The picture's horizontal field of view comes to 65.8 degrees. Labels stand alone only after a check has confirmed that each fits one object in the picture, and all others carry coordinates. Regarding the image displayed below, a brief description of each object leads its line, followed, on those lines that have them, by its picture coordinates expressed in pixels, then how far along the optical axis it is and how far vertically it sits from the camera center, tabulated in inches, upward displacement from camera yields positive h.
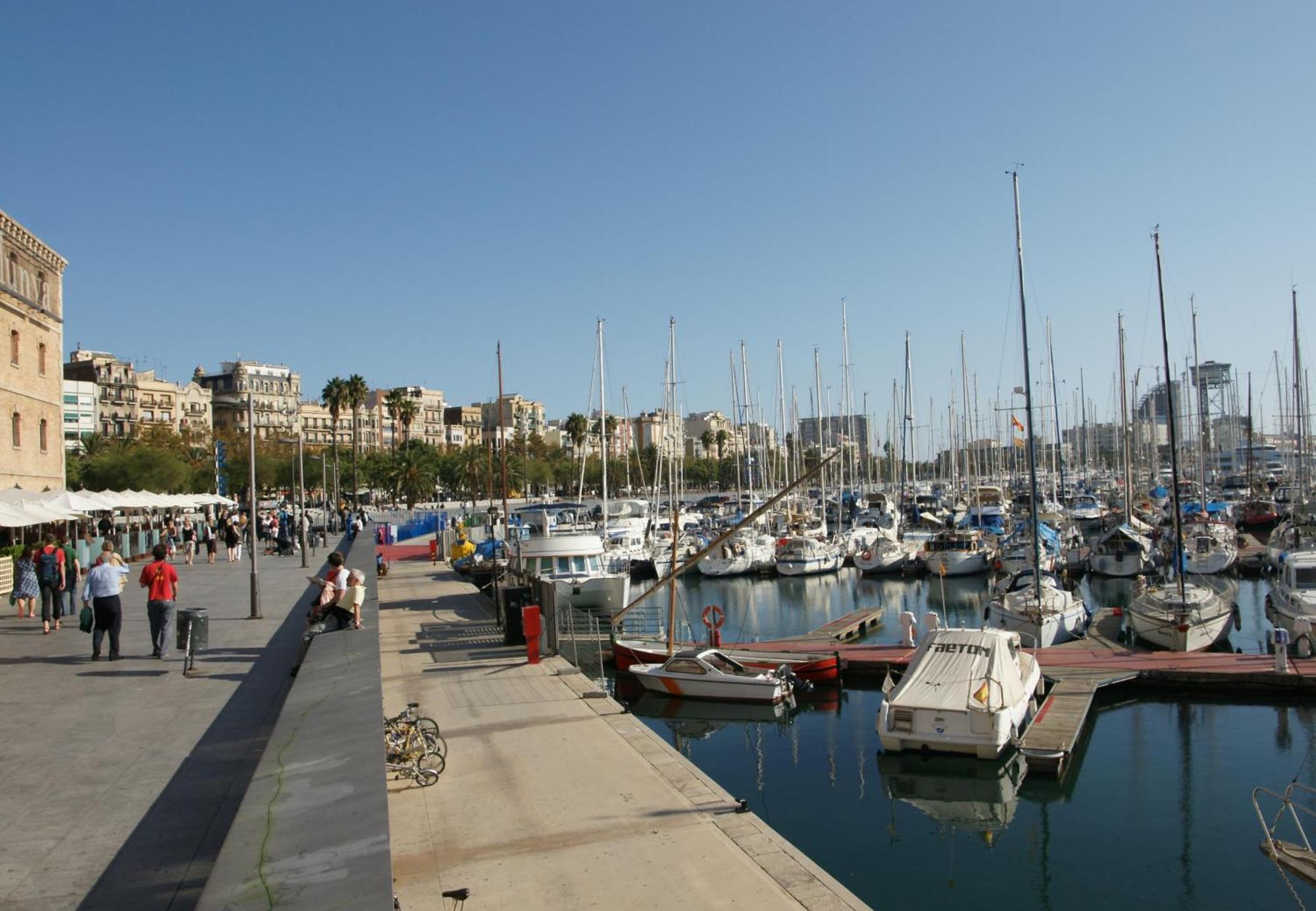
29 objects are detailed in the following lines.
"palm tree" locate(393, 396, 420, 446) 4864.9 +424.2
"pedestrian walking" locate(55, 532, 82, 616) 968.2 -78.1
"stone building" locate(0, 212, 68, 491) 1493.6 +237.6
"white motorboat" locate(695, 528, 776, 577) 2297.0 -164.3
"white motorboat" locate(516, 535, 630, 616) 1523.1 -115.6
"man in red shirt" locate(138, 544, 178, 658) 701.9 -60.2
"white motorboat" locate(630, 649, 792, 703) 997.2 -191.5
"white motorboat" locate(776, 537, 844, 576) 2284.7 -168.6
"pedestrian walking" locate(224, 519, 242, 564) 1793.8 -61.3
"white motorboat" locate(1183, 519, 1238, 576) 2017.7 -170.5
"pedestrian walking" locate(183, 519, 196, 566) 1744.6 -64.7
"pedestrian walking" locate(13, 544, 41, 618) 916.0 -63.4
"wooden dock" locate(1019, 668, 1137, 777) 799.7 -214.6
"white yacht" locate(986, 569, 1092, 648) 1232.2 -174.0
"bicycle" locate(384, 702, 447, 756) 519.8 -116.0
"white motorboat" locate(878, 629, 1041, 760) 809.5 -182.0
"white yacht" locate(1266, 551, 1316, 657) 1154.7 -166.2
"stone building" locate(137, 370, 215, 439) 5826.8 +608.0
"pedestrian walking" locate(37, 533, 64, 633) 845.2 -55.9
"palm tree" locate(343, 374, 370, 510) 4222.4 +454.7
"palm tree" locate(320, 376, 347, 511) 4239.7 +449.2
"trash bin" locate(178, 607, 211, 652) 674.8 -78.6
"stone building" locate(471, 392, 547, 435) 6441.9 +503.5
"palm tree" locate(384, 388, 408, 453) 4795.8 +458.8
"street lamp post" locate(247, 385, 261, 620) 968.9 -76.3
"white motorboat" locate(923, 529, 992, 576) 2188.7 -167.1
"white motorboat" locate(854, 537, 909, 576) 2251.5 -174.2
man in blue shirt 694.5 -60.3
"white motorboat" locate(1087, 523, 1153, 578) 2068.2 -172.8
